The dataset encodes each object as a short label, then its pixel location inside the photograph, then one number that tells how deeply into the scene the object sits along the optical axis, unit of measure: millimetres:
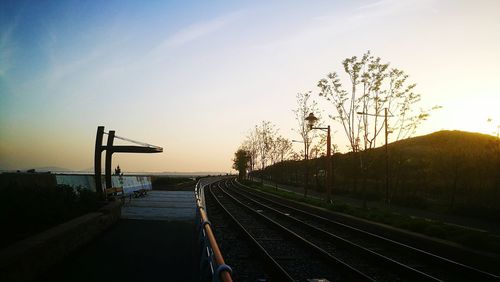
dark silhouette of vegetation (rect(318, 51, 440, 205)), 23953
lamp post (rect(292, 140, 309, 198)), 36438
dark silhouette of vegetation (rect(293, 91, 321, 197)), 36500
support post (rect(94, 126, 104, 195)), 17209
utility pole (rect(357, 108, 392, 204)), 23322
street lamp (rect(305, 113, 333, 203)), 21906
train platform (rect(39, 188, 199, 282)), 6359
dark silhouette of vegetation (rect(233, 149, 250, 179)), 75188
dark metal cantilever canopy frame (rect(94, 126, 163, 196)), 16953
